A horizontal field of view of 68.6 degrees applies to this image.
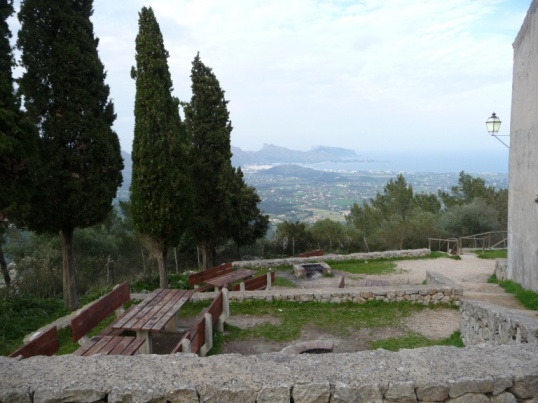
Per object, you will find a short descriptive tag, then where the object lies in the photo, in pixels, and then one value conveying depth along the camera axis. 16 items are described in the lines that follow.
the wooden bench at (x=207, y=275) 11.44
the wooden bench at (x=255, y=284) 11.18
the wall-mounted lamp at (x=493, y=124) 11.44
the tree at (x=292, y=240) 23.14
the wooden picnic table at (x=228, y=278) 11.06
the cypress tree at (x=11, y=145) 8.32
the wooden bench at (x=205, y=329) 5.84
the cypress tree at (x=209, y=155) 16.62
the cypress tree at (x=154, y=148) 12.33
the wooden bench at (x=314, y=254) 18.64
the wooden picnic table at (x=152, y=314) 6.14
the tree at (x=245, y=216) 17.56
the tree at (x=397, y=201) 37.44
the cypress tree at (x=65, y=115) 9.73
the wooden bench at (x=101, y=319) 5.49
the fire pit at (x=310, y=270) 15.39
